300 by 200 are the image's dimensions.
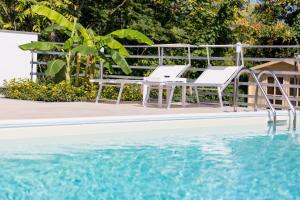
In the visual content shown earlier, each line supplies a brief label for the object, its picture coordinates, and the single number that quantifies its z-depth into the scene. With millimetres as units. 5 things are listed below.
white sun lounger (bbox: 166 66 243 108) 10383
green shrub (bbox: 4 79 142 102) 12141
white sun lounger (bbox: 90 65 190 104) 10941
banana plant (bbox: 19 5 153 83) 12711
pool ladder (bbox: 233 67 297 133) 9594
